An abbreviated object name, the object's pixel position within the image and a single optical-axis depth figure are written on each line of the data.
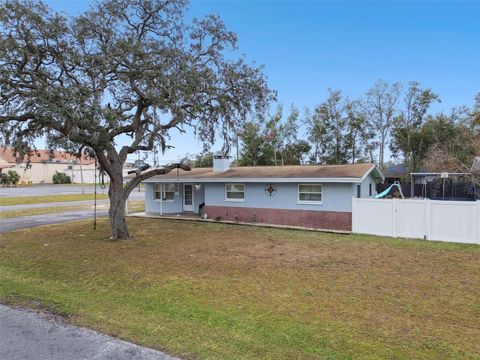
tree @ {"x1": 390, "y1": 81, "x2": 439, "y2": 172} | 36.72
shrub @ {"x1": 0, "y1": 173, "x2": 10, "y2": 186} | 54.81
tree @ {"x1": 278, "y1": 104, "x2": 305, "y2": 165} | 43.31
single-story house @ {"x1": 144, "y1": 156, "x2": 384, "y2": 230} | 15.98
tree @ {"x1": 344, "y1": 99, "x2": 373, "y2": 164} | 40.50
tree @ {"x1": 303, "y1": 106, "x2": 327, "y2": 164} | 42.00
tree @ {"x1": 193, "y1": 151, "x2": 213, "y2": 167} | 45.06
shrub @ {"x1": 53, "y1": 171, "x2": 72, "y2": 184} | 69.31
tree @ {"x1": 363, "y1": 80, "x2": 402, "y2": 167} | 38.28
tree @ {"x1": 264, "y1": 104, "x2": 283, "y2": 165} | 42.84
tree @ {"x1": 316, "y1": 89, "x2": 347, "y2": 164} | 41.23
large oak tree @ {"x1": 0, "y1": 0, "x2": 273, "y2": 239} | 11.30
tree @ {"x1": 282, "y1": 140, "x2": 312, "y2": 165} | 43.47
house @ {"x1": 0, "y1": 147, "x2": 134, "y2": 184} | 67.83
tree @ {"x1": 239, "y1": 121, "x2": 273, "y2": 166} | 42.69
